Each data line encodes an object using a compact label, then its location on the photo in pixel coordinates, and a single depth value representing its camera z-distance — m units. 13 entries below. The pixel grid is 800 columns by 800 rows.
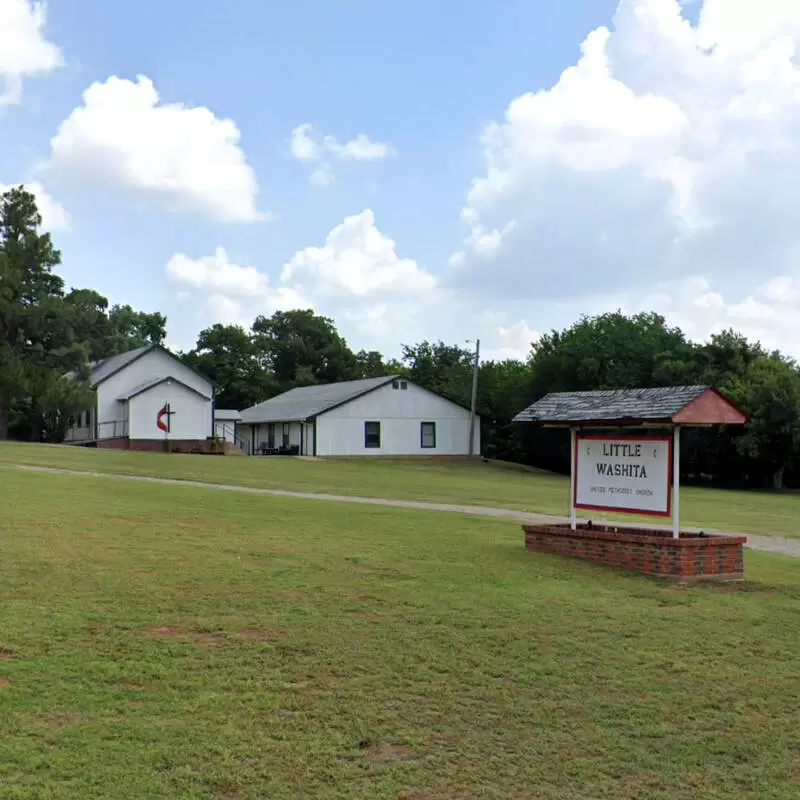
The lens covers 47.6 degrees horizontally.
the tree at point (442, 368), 63.66
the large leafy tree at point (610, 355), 51.41
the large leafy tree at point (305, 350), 92.31
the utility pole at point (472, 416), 56.22
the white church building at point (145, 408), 52.38
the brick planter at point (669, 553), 11.38
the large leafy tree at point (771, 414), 42.62
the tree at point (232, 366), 84.81
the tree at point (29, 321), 47.03
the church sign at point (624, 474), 12.45
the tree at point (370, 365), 92.12
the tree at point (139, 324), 98.81
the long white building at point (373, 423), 53.53
